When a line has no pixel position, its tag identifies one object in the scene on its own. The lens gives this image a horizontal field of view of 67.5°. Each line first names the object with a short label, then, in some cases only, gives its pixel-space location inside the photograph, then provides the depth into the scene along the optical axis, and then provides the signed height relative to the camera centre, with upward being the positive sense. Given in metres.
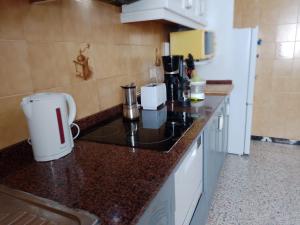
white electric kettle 0.81 -0.23
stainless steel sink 0.55 -0.38
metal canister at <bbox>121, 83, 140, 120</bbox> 1.33 -0.27
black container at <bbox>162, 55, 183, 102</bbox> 1.76 -0.14
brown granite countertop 0.60 -0.38
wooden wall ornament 1.18 -0.03
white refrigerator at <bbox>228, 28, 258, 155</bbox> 2.38 -0.39
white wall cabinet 1.37 +0.29
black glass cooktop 1.01 -0.38
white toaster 1.57 -0.27
